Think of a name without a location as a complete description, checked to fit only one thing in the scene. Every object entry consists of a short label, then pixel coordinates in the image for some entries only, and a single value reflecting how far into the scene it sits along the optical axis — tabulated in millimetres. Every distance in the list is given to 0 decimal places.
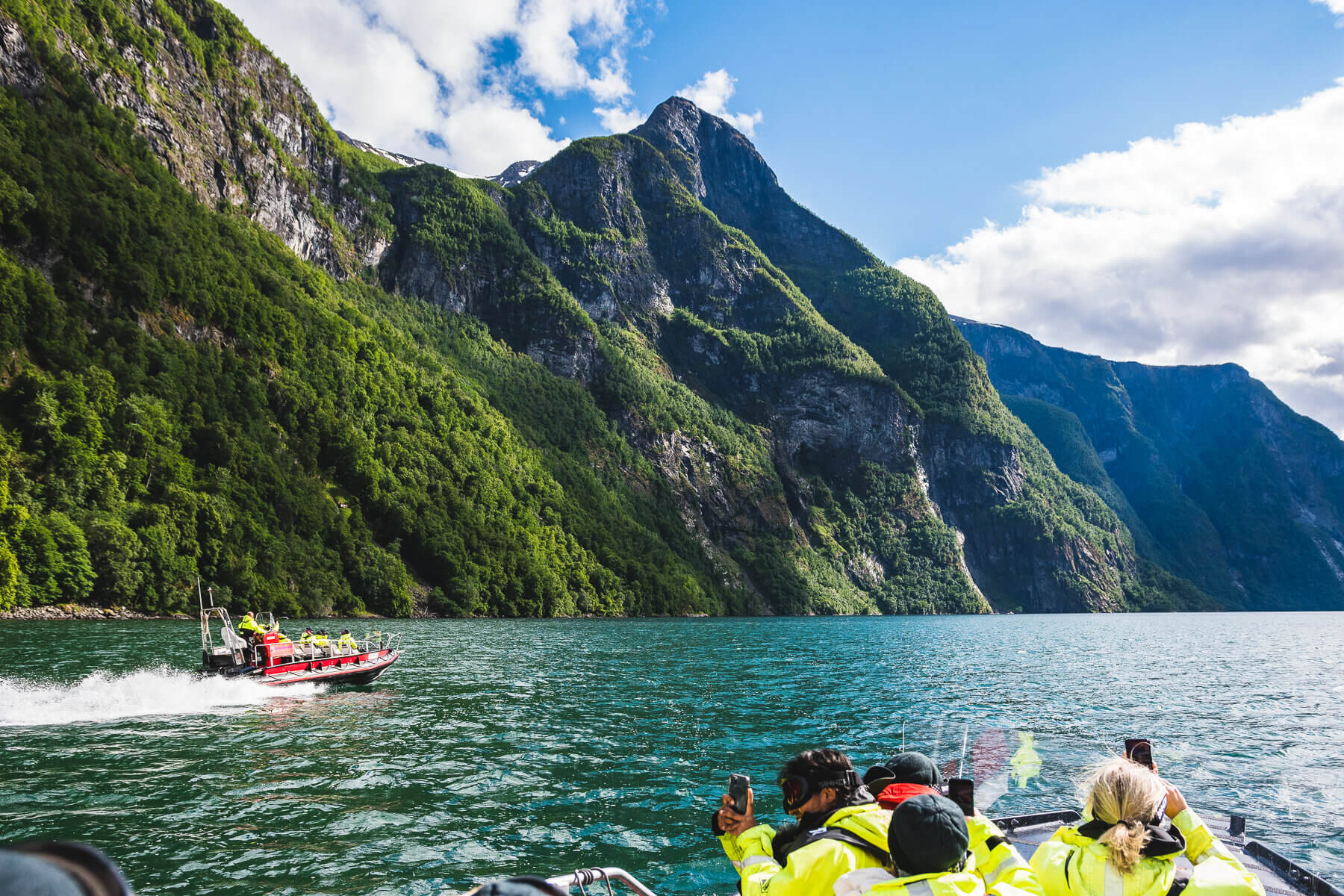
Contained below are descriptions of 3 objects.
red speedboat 28281
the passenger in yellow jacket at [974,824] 5137
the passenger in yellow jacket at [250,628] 30531
